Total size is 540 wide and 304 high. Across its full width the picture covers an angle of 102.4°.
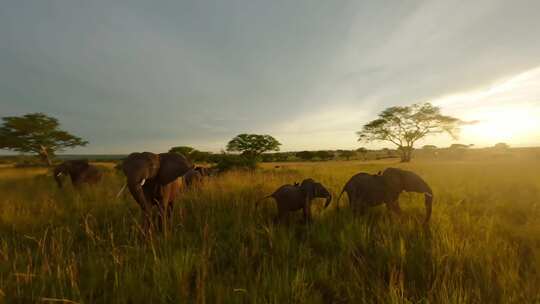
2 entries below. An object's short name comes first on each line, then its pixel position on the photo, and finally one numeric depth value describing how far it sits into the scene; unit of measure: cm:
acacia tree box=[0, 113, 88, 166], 2308
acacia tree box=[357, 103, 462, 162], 3509
